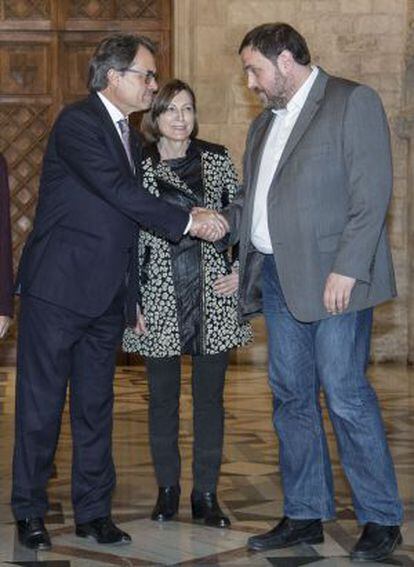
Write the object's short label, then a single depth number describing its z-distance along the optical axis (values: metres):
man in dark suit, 5.02
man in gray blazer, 4.73
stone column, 12.27
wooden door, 12.48
